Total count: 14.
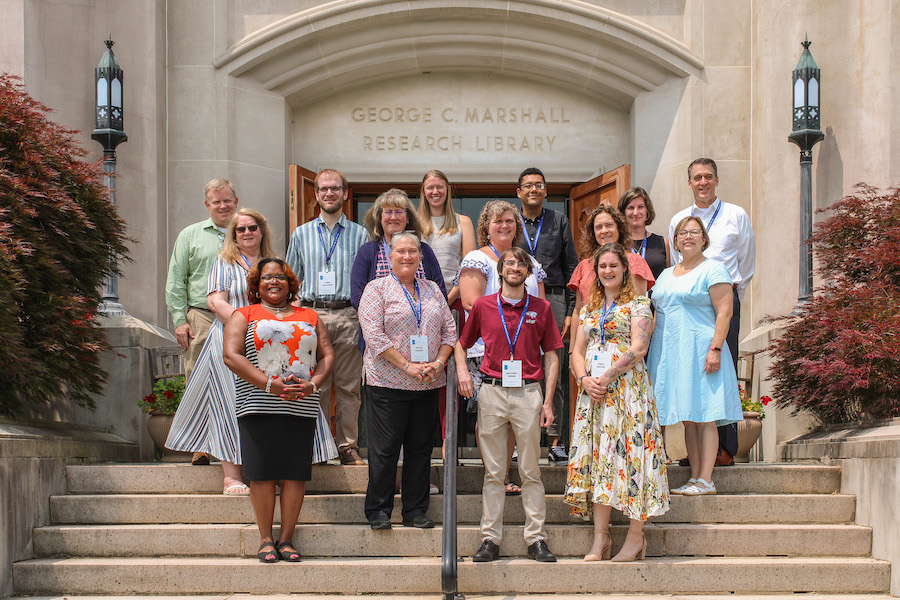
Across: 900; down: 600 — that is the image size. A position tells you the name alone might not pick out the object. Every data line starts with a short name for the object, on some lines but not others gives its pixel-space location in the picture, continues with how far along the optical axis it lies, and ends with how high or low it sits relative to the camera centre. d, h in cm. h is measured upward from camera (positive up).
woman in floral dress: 539 -76
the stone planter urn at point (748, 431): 737 -110
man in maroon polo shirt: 546 -57
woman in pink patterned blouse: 559 -52
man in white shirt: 652 +33
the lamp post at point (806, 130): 840 +132
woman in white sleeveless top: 654 +38
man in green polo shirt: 653 +9
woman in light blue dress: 588 -43
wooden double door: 911 +91
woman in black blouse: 655 +37
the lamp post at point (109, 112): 826 +143
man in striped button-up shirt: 634 +1
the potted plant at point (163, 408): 759 -97
